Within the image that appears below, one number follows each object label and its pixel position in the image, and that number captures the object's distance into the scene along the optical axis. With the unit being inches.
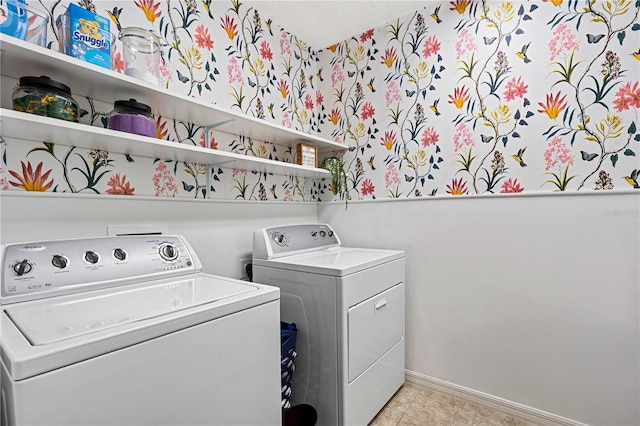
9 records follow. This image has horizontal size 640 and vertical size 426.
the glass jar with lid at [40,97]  40.0
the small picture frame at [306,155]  83.7
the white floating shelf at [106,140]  38.6
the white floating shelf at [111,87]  38.8
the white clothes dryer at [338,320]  57.8
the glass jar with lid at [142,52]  50.9
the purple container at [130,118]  48.2
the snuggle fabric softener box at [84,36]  43.3
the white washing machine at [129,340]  25.0
